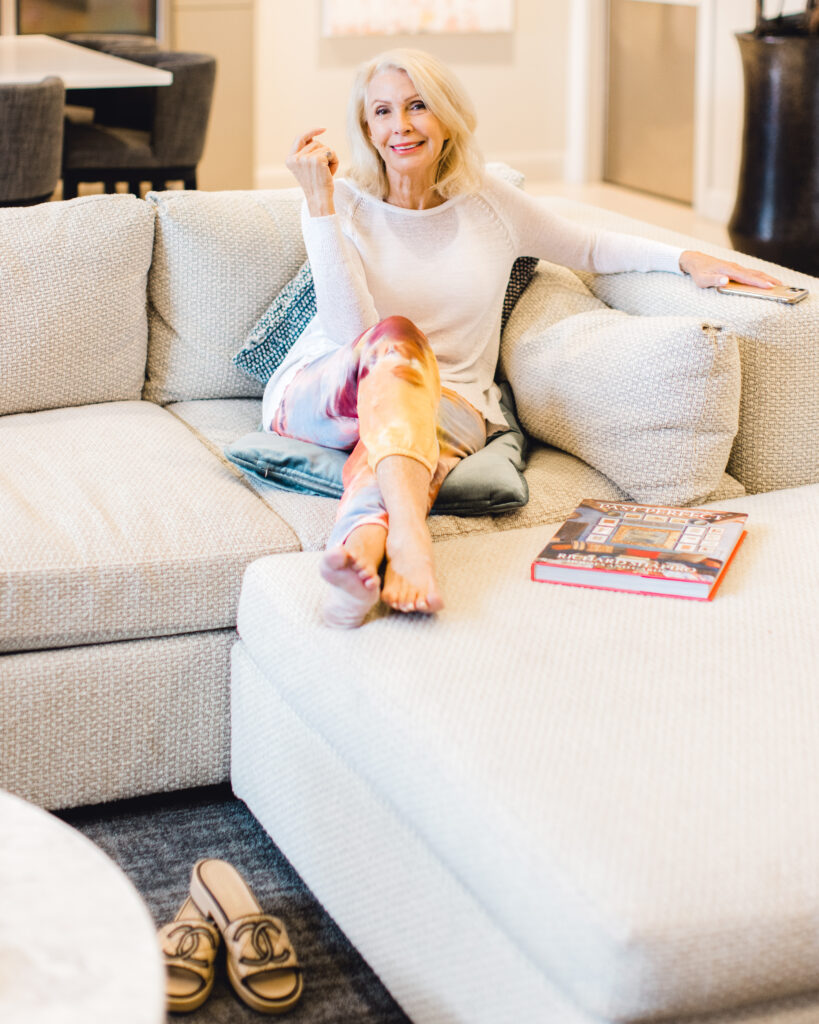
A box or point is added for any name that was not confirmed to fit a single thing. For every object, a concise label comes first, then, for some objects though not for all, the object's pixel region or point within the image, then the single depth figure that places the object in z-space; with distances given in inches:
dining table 155.6
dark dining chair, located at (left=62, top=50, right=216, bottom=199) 181.0
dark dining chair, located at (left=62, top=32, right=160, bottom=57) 206.8
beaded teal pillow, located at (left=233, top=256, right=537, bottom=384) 92.9
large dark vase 172.7
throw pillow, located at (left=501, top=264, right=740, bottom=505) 78.9
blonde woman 77.9
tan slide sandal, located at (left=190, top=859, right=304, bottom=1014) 60.2
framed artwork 265.3
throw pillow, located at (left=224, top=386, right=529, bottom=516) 78.2
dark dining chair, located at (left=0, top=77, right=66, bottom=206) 142.5
